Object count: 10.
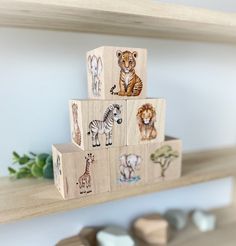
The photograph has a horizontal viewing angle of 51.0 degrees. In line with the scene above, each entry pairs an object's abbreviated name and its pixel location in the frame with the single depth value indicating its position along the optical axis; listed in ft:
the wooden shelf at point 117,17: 1.37
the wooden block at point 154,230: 2.51
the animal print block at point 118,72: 1.65
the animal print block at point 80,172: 1.66
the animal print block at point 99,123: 1.66
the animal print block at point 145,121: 1.77
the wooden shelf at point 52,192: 1.56
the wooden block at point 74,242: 2.21
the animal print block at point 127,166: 1.78
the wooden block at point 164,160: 1.90
